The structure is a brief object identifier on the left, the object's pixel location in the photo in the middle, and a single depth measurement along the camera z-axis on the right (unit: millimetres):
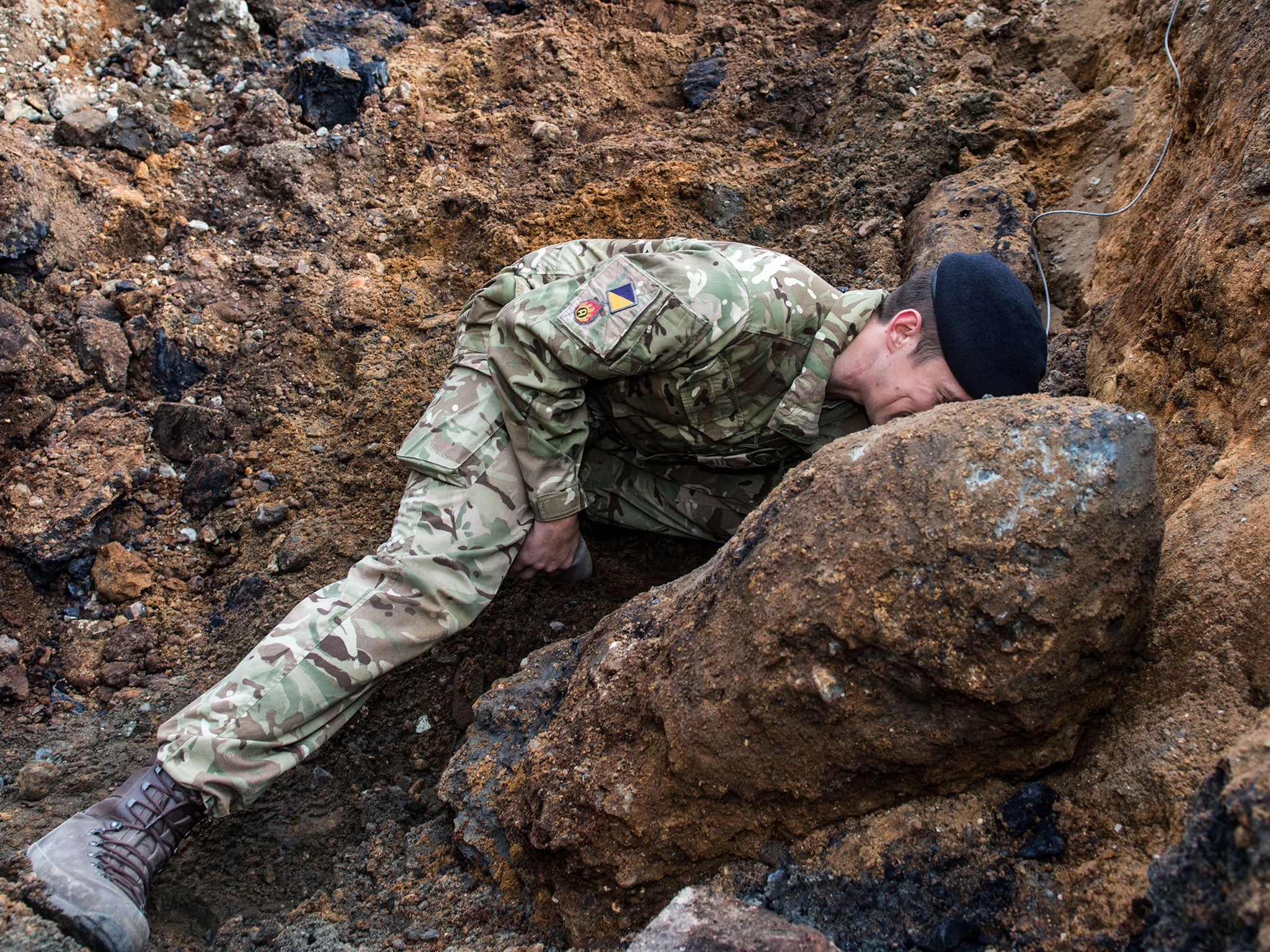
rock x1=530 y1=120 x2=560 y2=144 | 3557
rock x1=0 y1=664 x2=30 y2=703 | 2229
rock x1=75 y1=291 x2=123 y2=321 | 2854
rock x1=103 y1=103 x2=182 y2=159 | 3285
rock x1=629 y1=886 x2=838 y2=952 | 1197
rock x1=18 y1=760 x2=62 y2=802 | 2006
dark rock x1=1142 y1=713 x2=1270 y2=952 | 867
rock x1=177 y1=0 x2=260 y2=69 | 3713
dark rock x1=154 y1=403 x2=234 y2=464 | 2723
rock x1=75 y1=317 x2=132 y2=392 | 2768
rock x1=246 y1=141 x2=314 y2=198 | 3359
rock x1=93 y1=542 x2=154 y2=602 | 2457
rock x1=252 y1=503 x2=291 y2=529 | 2621
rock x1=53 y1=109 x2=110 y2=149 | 3221
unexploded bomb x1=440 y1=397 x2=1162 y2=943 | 1229
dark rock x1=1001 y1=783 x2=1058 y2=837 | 1308
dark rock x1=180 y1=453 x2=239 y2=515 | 2660
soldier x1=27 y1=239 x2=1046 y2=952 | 1791
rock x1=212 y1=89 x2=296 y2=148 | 3471
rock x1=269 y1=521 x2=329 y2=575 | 2502
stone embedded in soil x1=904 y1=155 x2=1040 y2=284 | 2680
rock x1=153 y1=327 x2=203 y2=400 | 2842
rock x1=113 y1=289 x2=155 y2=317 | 2898
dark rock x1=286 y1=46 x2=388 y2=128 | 3584
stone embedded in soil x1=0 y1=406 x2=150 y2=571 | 2426
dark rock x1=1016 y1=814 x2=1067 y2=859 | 1259
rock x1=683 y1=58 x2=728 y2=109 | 3658
